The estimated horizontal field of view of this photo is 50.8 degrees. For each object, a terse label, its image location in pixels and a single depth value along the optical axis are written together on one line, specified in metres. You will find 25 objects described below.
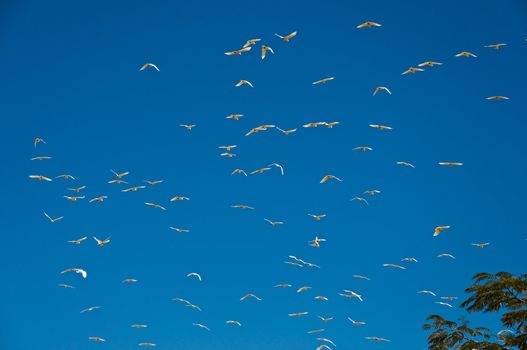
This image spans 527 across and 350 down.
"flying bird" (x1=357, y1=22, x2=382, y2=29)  31.73
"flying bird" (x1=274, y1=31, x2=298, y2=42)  32.11
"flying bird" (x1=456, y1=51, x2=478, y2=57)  33.16
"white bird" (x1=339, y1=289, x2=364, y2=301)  38.16
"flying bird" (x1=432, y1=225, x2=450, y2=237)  32.16
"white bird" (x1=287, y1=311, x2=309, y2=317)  40.17
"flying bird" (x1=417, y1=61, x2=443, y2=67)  33.25
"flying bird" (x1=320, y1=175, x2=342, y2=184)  38.36
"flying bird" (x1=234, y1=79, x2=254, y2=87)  35.50
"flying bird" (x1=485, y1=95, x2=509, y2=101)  34.62
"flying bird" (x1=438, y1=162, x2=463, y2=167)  34.23
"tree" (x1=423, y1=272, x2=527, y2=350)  18.48
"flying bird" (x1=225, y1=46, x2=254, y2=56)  32.09
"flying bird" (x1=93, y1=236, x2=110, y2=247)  37.60
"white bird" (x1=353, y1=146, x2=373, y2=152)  40.11
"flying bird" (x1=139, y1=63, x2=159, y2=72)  36.26
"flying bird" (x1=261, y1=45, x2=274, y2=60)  34.06
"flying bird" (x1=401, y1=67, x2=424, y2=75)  33.43
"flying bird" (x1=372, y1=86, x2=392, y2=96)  34.11
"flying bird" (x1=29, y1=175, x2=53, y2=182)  37.66
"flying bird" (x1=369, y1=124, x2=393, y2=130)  35.52
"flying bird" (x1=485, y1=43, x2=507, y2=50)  34.62
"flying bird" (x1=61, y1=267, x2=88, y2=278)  28.81
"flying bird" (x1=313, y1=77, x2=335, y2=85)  35.96
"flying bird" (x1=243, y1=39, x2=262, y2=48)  32.53
